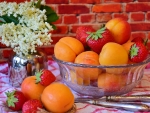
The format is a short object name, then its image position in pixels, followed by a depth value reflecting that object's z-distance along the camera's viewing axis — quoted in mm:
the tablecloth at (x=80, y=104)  548
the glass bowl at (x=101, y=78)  575
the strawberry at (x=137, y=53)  583
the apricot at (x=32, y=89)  557
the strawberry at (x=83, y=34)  625
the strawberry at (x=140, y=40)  649
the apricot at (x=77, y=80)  596
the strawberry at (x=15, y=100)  530
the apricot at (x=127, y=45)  604
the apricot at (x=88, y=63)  577
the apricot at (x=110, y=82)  577
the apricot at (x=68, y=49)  603
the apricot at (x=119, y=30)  621
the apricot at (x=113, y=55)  564
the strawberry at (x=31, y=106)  500
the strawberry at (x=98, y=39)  595
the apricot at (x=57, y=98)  512
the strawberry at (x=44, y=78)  557
